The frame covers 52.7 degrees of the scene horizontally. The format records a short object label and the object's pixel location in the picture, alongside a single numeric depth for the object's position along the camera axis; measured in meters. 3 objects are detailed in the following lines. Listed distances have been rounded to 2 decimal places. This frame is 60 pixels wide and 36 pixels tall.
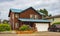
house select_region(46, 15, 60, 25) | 18.82
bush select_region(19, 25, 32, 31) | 11.53
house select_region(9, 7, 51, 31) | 16.86
